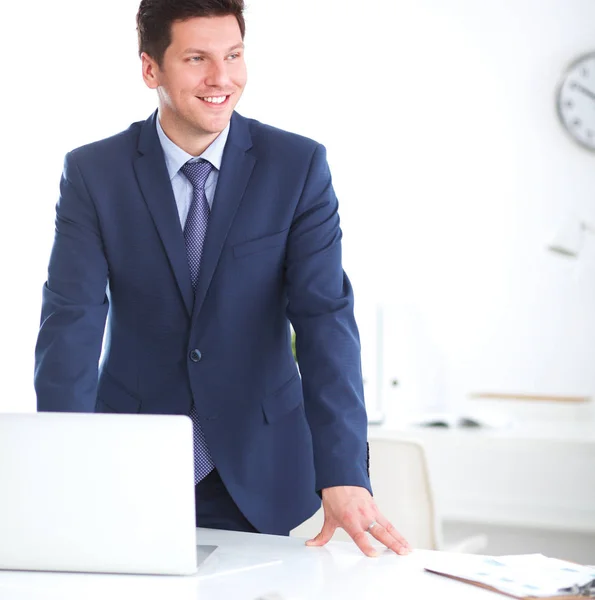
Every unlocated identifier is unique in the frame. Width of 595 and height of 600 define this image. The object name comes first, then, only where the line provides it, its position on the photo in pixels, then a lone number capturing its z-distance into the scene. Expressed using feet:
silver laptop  6.62
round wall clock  15.88
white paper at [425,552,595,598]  6.50
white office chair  9.21
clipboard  6.39
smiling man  7.72
